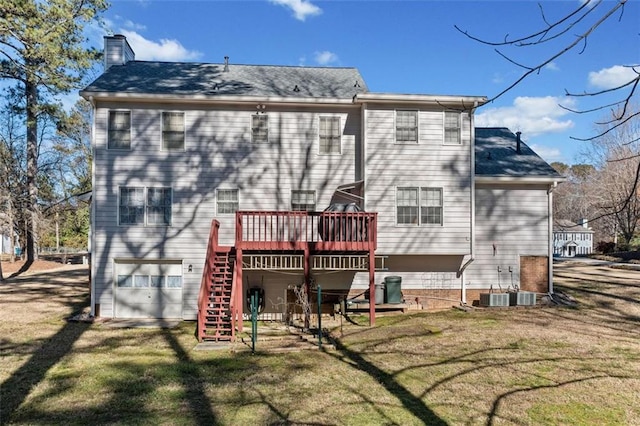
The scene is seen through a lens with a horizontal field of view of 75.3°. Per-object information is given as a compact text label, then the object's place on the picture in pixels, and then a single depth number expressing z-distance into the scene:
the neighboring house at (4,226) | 25.25
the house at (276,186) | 13.71
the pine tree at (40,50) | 15.41
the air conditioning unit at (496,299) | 14.03
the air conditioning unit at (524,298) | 14.05
